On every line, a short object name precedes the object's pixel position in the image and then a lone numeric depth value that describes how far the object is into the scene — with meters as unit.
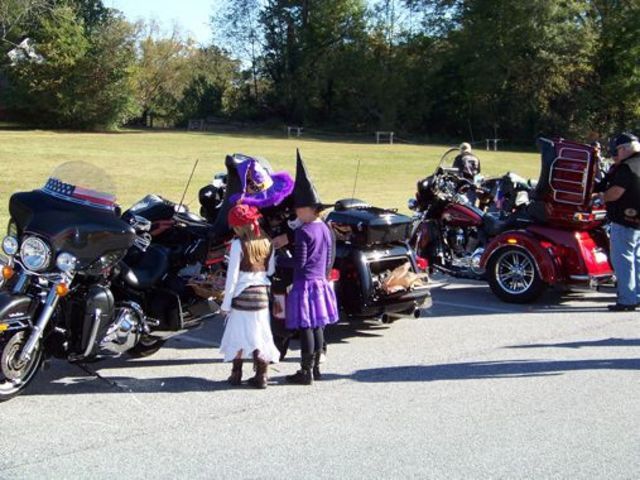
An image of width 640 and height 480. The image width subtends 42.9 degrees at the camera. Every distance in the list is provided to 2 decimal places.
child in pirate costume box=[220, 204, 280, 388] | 5.87
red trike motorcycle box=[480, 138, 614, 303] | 9.27
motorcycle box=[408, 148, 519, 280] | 10.80
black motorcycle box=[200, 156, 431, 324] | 7.32
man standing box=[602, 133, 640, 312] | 8.87
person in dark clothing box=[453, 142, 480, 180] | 12.93
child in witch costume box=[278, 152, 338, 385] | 6.00
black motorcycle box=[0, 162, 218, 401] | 5.30
